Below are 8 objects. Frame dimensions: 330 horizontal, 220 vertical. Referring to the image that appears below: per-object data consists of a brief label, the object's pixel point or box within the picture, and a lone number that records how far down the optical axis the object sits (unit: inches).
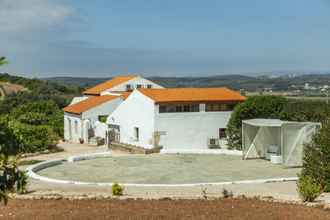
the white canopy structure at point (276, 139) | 1115.8
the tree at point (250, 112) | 1488.7
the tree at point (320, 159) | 774.5
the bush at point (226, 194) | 686.6
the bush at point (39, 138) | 1492.4
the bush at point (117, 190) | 700.0
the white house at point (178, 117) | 1526.8
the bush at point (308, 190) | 638.5
